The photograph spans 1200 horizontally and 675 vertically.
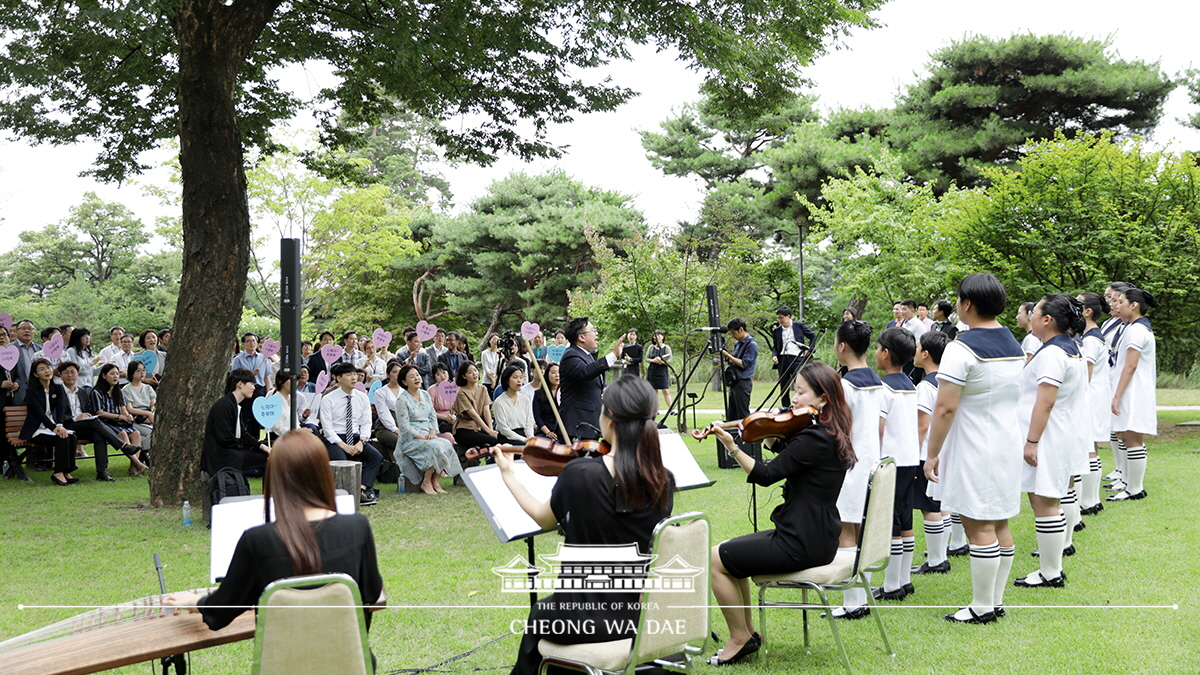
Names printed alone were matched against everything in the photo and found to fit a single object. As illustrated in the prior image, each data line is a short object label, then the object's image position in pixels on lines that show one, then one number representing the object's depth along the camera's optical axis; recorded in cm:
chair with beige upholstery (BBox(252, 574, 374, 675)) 247
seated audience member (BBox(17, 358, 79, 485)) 1019
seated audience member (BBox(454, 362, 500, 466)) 1004
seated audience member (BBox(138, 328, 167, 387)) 1212
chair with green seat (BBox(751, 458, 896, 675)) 400
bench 1038
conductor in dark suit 727
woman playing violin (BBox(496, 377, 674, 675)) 321
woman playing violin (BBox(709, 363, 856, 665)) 399
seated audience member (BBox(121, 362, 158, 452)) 1123
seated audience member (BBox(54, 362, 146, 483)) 1053
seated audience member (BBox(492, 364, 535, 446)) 998
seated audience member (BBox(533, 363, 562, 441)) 869
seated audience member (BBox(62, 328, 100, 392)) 1159
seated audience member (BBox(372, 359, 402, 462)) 996
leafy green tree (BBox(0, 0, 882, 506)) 869
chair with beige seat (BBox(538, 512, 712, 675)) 311
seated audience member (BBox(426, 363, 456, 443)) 1050
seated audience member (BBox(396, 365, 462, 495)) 952
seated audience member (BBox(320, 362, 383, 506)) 923
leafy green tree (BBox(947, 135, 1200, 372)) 1252
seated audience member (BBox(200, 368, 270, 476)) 789
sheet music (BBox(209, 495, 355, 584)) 324
